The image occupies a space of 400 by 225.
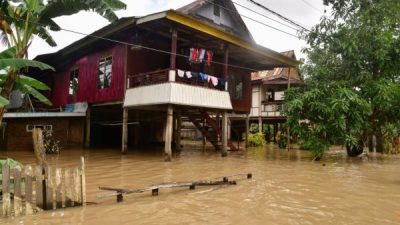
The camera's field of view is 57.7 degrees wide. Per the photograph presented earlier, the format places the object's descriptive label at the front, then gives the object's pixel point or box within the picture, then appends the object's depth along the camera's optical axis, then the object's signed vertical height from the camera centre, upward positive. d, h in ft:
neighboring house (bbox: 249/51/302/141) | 94.69 +8.96
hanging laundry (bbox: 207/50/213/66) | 55.21 +10.61
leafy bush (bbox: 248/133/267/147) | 89.40 -3.16
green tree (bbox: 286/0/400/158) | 54.80 +7.86
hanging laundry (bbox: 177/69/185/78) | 50.14 +7.36
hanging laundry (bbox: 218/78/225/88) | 56.90 +7.06
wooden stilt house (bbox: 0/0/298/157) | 51.08 +9.37
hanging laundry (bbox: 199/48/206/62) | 54.19 +10.70
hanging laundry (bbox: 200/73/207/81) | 53.13 +7.32
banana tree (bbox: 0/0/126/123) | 29.37 +10.31
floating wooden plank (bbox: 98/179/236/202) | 24.73 -4.56
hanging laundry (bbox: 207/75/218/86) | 54.24 +7.08
